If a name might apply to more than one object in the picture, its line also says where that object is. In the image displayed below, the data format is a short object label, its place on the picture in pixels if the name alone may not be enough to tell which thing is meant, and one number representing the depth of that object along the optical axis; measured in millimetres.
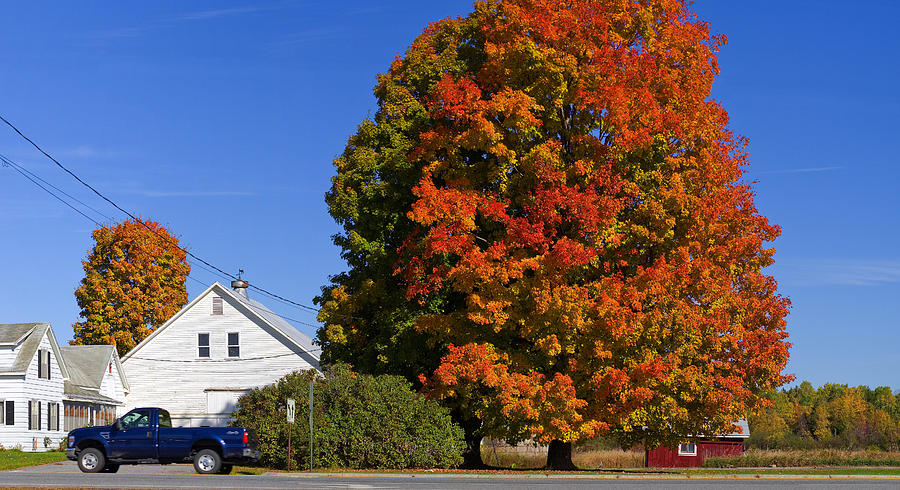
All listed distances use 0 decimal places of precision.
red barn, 57062
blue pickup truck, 29078
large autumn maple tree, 30016
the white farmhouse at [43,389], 48656
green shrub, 31328
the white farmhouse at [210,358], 53719
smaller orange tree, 72000
